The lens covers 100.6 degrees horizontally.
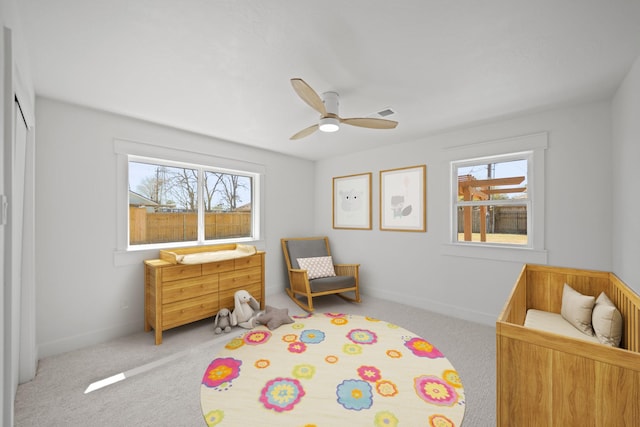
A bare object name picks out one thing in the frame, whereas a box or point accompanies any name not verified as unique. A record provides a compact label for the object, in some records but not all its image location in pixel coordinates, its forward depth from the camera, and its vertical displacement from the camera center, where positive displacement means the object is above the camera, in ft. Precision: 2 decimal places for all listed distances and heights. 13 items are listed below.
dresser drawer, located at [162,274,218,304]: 9.19 -2.75
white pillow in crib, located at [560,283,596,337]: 6.77 -2.58
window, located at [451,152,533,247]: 10.05 +0.51
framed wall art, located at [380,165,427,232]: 12.32 +0.69
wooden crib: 3.47 -2.38
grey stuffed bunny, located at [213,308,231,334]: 9.73 -4.08
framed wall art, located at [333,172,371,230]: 14.44 +0.64
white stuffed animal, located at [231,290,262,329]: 10.21 -3.95
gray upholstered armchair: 12.37 -3.03
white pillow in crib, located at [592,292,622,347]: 6.01 -2.57
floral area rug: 5.74 -4.41
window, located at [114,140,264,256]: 9.87 +0.64
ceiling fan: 6.26 +2.76
